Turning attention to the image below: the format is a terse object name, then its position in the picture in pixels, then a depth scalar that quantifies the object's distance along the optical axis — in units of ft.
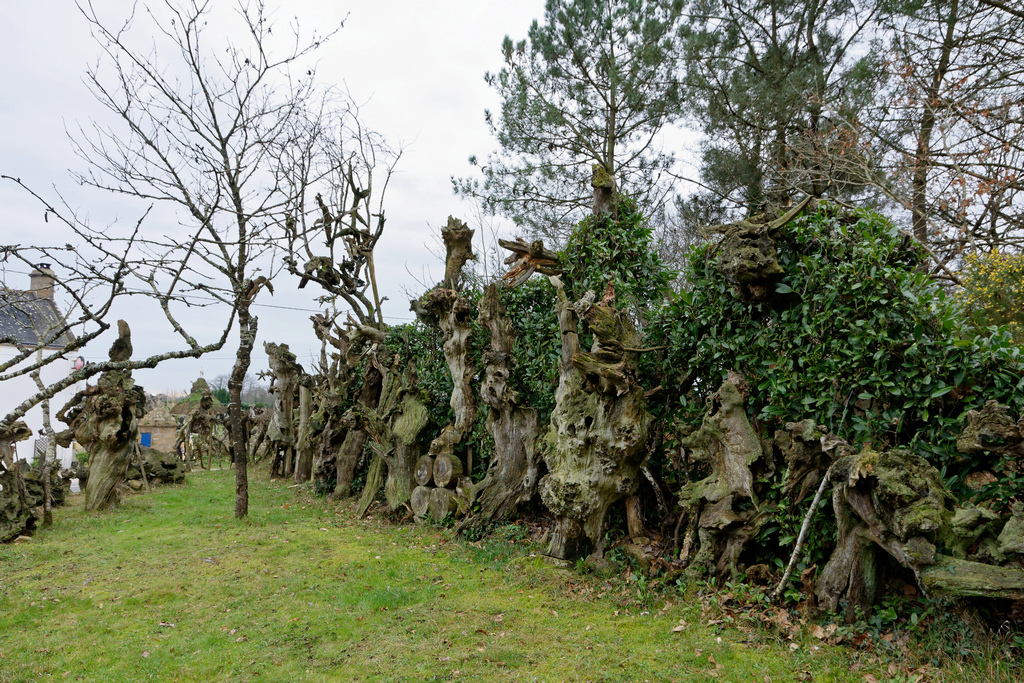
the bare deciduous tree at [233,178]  28.96
